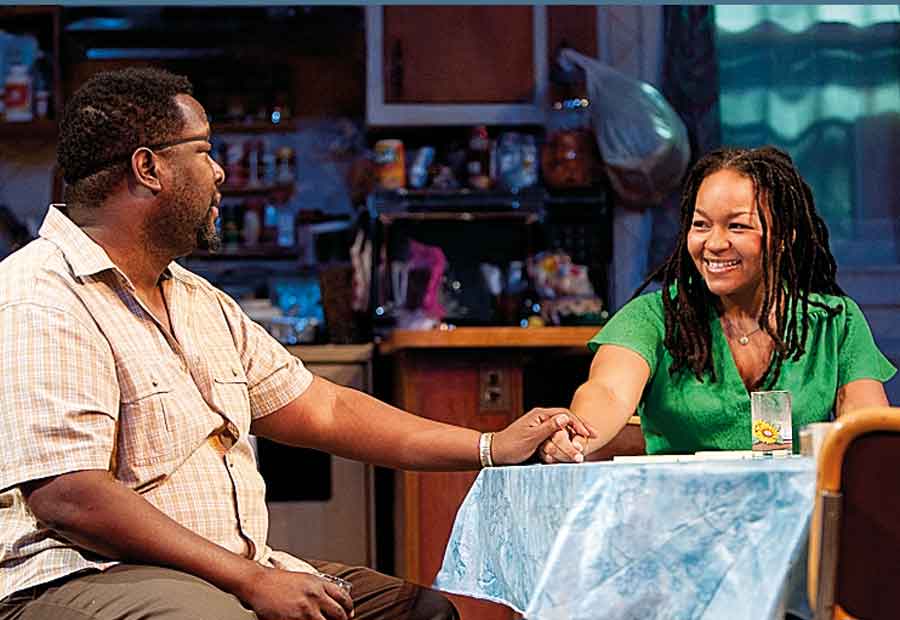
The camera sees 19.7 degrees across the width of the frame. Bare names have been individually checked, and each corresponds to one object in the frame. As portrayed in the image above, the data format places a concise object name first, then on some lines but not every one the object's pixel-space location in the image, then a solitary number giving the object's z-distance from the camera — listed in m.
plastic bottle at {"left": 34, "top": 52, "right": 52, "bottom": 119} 9.98
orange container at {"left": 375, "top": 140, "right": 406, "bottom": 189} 9.46
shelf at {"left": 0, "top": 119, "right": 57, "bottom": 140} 9.92
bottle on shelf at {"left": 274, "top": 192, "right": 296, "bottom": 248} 10.14
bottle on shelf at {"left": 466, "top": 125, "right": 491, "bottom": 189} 9.60
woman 4.68
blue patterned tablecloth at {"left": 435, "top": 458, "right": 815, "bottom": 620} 2.73
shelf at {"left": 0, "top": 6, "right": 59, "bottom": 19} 10.06
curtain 9.86
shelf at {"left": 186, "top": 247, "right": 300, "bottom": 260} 10.06
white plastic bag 9.35
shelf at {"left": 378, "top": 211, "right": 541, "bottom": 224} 9.49
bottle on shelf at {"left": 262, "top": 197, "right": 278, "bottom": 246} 10.15
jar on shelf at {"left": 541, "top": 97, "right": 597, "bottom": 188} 9.55
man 3.52
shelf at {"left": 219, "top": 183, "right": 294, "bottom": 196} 10.11
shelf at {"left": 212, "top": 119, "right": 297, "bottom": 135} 10.12
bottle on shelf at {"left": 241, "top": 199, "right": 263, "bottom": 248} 10.11
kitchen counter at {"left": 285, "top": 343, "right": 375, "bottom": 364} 8.76
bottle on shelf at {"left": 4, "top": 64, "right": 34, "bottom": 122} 9.91
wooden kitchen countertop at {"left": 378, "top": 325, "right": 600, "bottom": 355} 7.47
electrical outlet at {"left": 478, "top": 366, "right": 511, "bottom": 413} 7.58
